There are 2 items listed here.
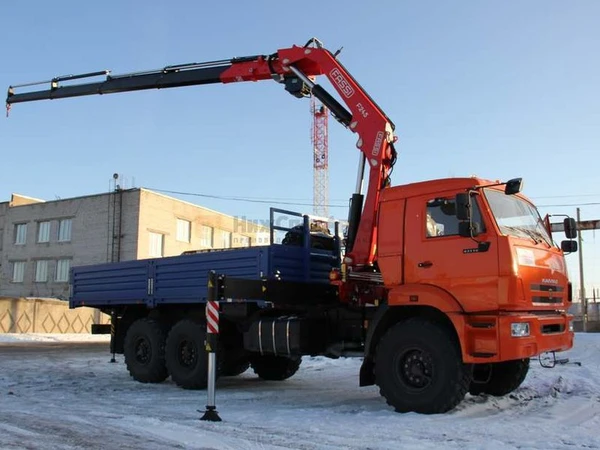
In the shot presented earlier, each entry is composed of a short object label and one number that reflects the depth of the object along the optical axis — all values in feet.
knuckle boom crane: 25.50
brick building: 143.74
